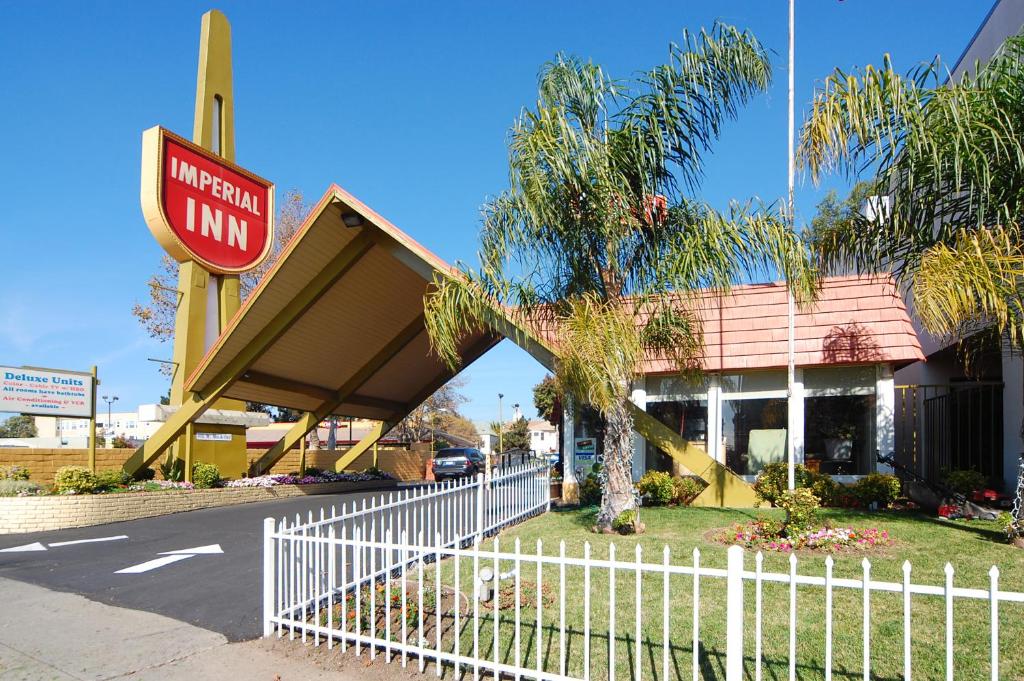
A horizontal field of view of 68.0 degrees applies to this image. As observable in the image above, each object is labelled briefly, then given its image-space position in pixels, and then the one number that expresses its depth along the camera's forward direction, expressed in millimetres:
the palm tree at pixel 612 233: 9164
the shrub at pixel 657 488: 13203
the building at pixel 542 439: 123319
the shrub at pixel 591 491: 14836
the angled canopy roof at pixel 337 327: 15727
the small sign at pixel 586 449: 16000
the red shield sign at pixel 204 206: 16516
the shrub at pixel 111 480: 15812
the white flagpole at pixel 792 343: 11781
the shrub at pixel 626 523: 10086
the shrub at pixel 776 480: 12750
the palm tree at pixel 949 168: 7836
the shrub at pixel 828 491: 12812
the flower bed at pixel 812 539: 8648
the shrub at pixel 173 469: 19000
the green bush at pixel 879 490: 12312
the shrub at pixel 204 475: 18875
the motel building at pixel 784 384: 13594
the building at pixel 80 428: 55344
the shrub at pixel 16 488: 14762
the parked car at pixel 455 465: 32219
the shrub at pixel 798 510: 9094
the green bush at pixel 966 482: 11820
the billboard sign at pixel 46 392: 15125
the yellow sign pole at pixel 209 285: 18797
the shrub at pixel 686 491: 13297
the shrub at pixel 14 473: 16564
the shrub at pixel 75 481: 15086
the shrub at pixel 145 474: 18105
